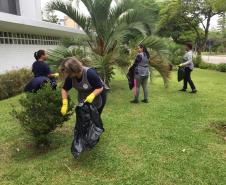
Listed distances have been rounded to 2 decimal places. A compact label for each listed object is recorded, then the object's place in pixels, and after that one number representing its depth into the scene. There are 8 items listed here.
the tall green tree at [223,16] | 14.36
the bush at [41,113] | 2.87
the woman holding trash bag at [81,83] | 2.67
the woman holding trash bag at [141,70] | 5.08
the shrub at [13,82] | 6.02
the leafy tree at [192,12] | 14.41
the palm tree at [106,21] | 5.98
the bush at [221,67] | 12.17
